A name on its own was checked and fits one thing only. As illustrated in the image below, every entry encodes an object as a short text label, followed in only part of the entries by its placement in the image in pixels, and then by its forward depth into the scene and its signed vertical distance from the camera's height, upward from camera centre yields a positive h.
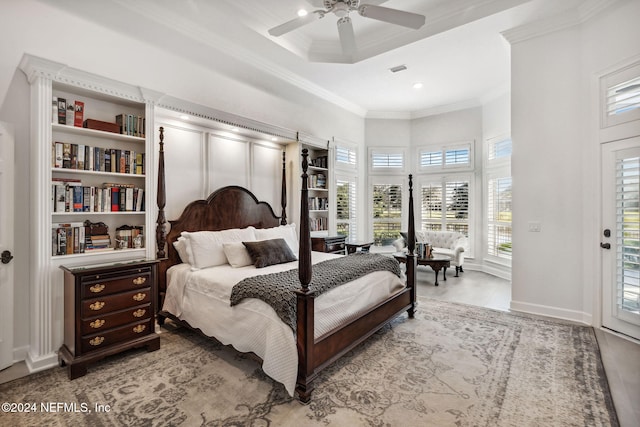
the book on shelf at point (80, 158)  2.71 +0.49
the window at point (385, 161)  6.99 +1.16
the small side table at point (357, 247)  5.41 -0.64
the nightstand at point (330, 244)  5.05 -0.55
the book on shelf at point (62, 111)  2.62 +0.88
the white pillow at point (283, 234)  3.96 -0.30
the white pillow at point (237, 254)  3.31 -0.47
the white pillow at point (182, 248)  3.38 -0.40
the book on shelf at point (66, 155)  2.63 +0.50
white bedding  2.15 -0.84
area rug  1.91 -1.28
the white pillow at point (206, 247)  3.24 -0.39
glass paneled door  2.99 -0.27
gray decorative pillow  3.32 -0.46
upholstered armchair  5.82 -0.65
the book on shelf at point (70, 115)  2.66 +0.86
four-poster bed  2.13 -0.79
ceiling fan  2.64 +1.74
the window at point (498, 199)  5.61 +0.23
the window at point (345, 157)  6.08 +1.13
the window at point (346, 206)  5.99 +0.11
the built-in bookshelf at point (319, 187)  5.36 +0.45
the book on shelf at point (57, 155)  2.59 +0.49
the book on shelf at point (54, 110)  2.56 +0.86
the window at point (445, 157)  6.47 +1.19
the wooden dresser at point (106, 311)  2.38 -0.83
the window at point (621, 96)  3.00 +1.19
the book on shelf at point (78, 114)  2.72 +0.88
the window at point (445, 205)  6.48 +0.14
